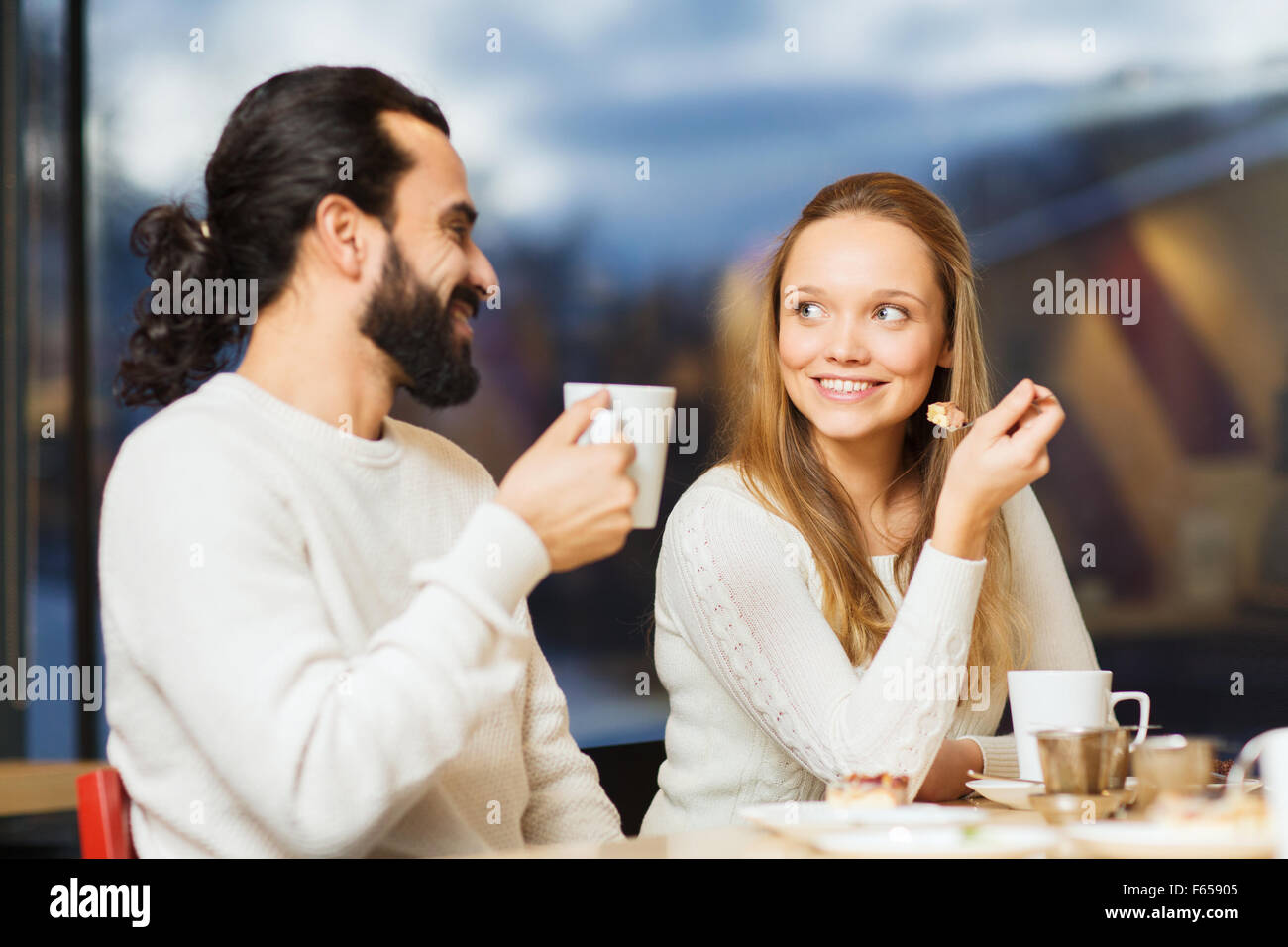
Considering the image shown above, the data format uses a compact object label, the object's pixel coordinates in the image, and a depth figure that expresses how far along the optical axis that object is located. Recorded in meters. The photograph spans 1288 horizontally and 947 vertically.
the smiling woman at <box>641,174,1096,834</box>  1.44
